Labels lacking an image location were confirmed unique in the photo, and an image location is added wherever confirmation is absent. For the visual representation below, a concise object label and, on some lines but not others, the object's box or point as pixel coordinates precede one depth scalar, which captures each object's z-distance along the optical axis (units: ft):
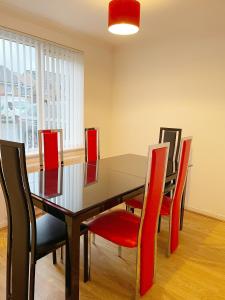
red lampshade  5.72
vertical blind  8.45
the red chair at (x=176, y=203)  6.46
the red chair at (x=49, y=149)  7.62
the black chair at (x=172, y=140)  8.51
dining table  4.22
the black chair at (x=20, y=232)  3.90
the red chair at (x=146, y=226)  4.73
